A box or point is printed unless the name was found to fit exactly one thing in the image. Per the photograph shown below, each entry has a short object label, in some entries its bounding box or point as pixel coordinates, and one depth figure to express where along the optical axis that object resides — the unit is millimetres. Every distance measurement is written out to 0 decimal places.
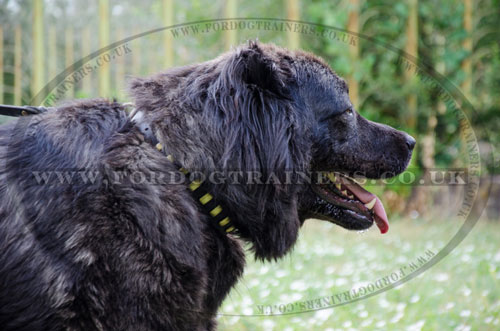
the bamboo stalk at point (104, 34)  6195
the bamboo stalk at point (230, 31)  5859
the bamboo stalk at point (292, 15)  6846
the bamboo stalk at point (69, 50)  8199
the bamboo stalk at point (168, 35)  5969
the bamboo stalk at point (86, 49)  8133
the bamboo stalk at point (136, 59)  7175
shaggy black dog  1884
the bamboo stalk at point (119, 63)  7527
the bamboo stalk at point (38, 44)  6715
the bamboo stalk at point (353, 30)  8461
